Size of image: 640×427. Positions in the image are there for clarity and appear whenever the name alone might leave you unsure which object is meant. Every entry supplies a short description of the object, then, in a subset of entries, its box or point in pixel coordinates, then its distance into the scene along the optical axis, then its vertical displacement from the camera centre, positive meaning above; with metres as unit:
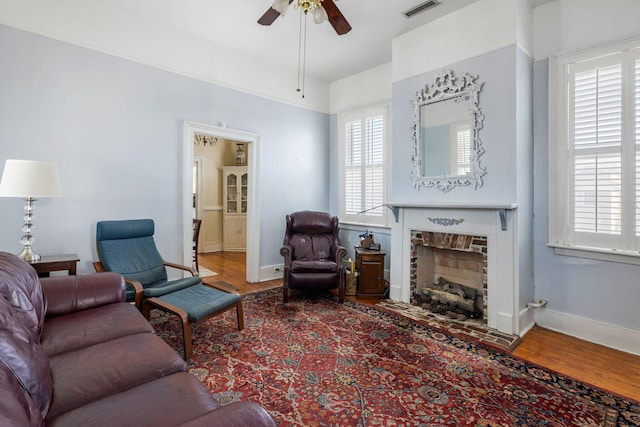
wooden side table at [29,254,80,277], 2.62 -0.47
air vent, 3.14 +2.15
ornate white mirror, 3.18 +0.86
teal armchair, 2.52 -0.70
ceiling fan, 2.36 +1.65
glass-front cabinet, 7.29 +0.05
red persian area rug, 1.81 -1.20
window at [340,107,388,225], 4.61 +0.70
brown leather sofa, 0.98 -0.72
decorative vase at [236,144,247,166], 7.34 +1.28
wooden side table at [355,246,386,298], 4.02 -0.87
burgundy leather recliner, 3.71 -0.59
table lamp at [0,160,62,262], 2.42 +0.21
